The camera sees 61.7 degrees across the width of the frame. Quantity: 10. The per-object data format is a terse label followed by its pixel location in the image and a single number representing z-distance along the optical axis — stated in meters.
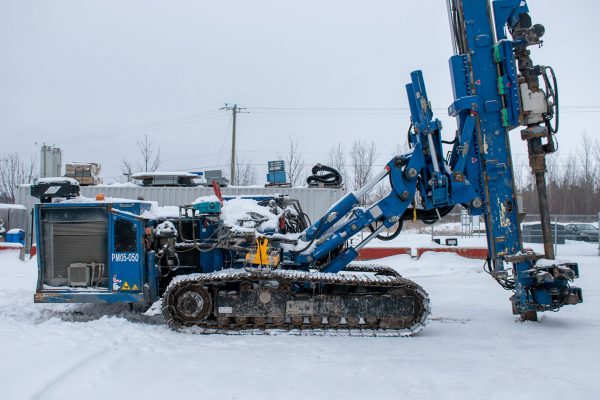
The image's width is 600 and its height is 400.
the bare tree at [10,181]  44.53
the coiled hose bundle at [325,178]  7.96
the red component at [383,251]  15.52
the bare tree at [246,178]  43.00
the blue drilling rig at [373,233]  6.59
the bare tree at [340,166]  38.24
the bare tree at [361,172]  37.69
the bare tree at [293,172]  37.50
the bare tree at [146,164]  38.60
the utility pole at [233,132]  30.64
